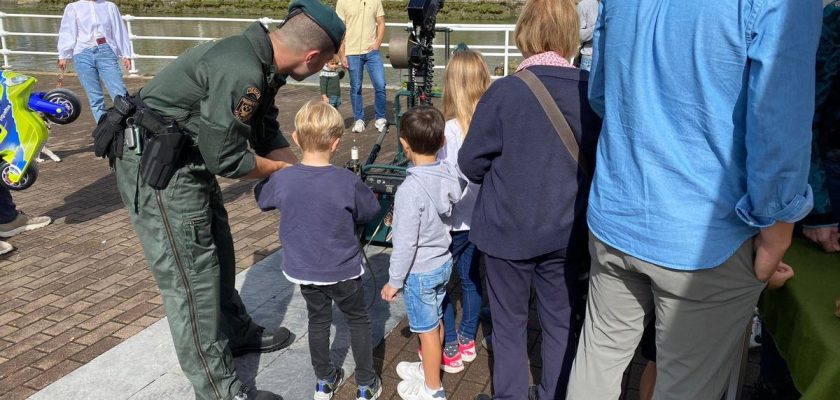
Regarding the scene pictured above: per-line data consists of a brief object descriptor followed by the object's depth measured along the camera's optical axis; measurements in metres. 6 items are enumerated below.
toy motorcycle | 4.94
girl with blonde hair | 3.05
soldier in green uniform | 2.36
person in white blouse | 6.95
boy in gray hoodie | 2.67
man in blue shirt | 1.54
